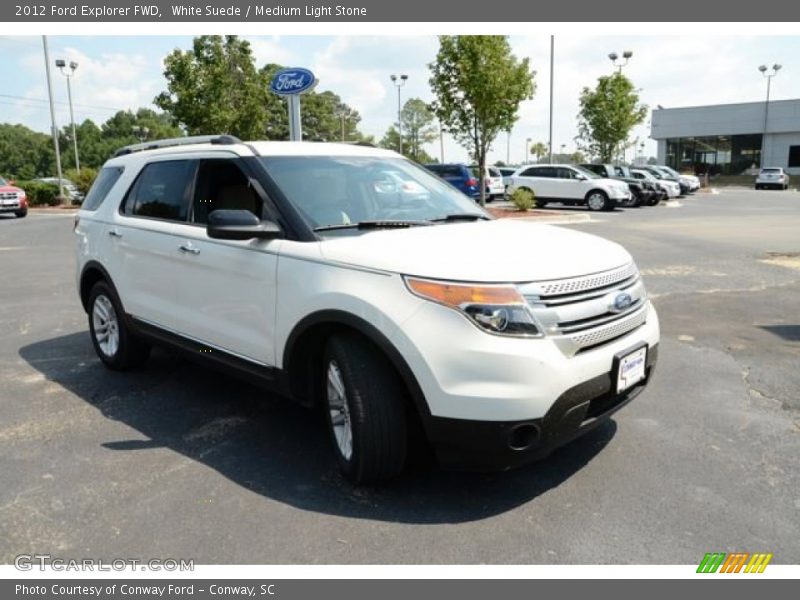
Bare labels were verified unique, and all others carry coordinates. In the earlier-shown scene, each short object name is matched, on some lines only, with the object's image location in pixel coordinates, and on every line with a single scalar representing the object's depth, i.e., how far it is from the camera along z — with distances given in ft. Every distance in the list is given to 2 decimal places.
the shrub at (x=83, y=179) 102.22
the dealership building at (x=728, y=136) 186.50
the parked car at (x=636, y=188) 86.89
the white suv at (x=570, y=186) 79.66
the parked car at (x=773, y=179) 149.79
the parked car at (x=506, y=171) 115.55
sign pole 41.04
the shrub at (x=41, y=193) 102.37
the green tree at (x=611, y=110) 123.09
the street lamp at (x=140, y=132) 375.10
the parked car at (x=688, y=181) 126.52
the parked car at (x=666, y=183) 99.45
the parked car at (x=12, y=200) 77.82
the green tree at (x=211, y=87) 93.50
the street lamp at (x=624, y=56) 121.70
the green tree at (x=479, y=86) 69.62
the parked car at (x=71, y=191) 103.55
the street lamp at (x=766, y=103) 175.94
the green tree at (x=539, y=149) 399.65
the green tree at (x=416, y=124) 299.17
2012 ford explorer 9.57
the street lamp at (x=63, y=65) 122.99
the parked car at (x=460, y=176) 83.41
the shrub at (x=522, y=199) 73.27
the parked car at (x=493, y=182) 94.89
